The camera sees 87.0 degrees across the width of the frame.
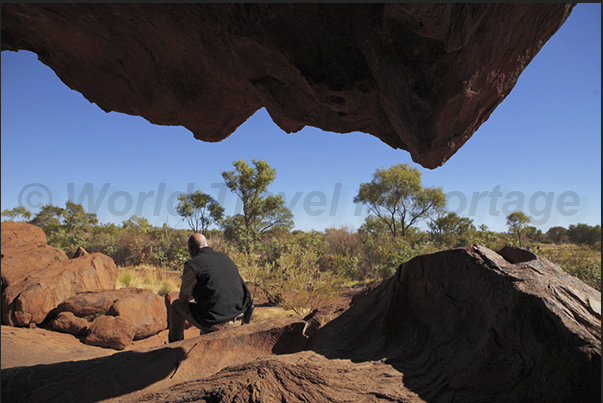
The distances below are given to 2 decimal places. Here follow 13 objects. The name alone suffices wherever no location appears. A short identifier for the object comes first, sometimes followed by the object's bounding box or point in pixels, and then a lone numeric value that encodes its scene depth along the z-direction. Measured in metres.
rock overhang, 2.44
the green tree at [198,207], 24.94
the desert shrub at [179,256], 16.23
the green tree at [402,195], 24.78
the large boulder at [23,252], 7.60
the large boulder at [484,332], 1.75
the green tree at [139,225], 23.77
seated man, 3.53
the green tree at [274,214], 24.59
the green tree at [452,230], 20.60
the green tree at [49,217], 27.11
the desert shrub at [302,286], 8.58
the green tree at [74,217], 27.59
